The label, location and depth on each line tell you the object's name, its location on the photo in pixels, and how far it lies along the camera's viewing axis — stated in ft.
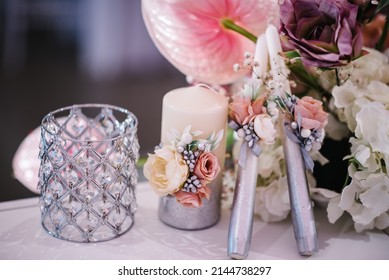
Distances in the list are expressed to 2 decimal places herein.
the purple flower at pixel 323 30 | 2.18
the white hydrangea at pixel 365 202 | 2.36
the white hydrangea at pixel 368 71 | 2.63
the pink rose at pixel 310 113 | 2.24
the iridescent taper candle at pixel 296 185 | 2.32
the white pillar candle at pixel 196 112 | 2.36
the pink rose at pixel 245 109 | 2.24
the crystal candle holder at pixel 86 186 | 2.32
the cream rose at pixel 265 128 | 2.21
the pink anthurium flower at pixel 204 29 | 2.50
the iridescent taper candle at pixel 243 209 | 2.28
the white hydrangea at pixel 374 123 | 2.31
